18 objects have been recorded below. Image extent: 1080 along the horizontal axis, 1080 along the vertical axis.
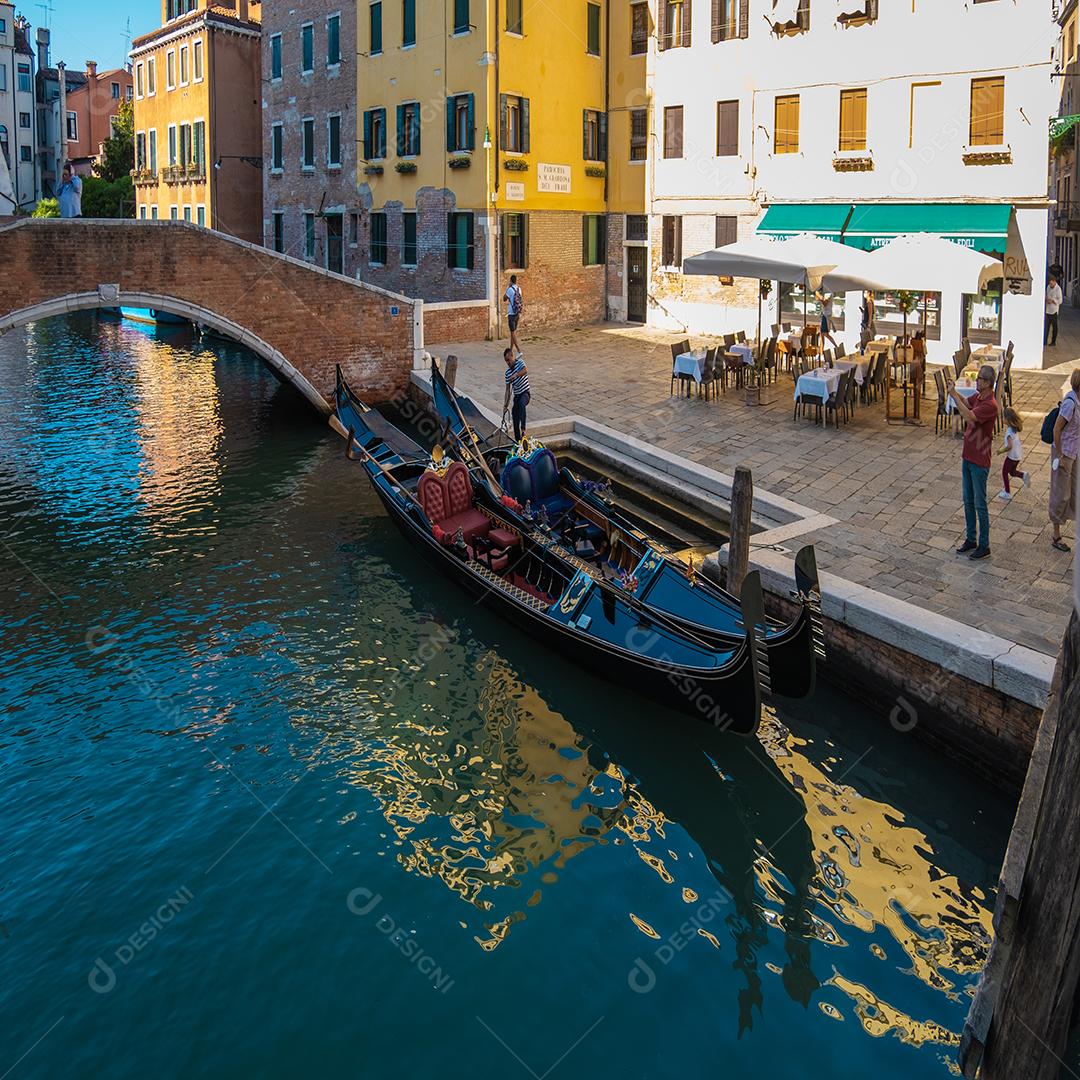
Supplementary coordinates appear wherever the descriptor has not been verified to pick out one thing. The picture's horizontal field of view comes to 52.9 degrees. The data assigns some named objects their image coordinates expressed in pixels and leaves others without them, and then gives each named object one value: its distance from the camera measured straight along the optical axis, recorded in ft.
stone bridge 46.29
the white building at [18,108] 147.84
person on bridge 51.11
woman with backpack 24.39
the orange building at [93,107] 161.48
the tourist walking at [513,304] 58.80
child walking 28.07
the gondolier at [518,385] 39.70
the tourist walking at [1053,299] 53.31
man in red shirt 25.26
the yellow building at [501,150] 65.26
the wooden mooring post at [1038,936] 12.21
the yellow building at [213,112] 91.09
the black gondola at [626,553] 21.35
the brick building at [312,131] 76.95
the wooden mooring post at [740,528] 25.29
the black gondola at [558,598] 21.86
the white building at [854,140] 50.24
